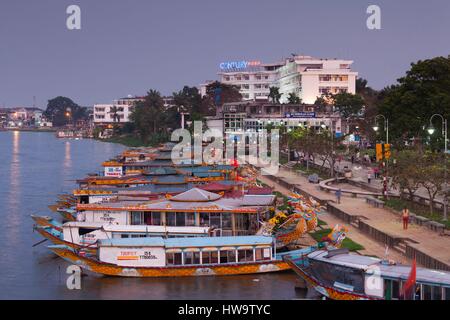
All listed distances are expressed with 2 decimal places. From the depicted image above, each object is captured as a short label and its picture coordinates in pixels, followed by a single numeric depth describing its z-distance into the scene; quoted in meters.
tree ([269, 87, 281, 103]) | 159.88
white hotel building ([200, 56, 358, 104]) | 144.50
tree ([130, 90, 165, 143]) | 158.12
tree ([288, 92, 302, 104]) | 139.01
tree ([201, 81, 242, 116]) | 158.38
